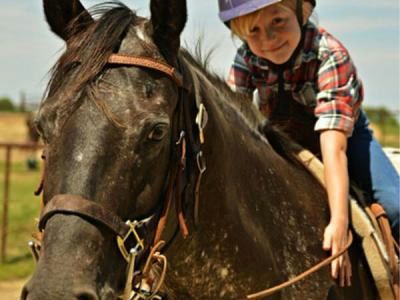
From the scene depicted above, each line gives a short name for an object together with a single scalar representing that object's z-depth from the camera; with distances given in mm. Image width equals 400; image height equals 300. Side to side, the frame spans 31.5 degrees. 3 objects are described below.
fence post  9984
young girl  3027
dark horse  2137
